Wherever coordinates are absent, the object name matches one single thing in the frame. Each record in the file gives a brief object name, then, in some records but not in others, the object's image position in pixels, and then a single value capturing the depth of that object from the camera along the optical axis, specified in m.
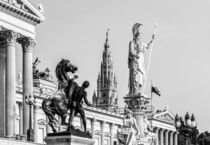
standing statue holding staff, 28.39
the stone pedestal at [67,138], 17.66
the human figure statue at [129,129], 26.52
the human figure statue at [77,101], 18.83
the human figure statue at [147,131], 27.82
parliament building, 54.53
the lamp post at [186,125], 38.22
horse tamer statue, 18.75
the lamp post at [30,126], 47.63
